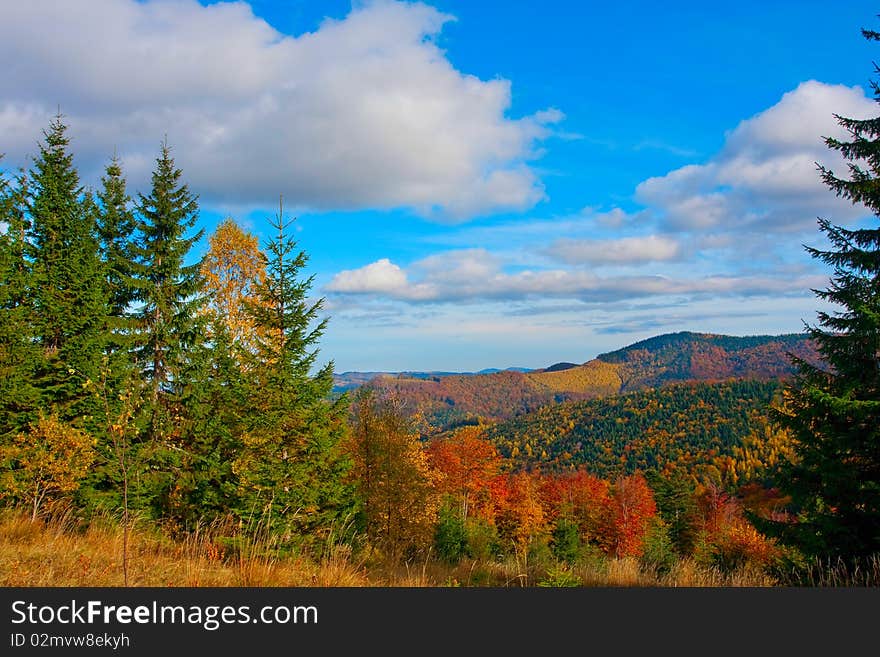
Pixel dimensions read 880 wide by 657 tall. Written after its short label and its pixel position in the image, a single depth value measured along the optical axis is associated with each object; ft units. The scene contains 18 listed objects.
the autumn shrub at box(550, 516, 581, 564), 127.66
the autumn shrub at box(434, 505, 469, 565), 87.63
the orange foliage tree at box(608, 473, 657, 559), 178.81
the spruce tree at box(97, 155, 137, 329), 56.13
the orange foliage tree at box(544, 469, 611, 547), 180.86
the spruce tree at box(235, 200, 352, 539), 41.60
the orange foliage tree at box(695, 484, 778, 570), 132.46
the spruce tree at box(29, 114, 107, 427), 49.93
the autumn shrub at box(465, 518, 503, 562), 91.53
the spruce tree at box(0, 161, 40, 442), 45.47
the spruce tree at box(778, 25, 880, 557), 36.73
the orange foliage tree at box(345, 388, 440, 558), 66.13
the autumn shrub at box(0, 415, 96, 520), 37.63
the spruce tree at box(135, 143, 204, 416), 55.98
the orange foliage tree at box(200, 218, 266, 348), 59.72
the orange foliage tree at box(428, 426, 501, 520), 147.23
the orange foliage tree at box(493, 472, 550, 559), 155.43
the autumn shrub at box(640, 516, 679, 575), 131.66
